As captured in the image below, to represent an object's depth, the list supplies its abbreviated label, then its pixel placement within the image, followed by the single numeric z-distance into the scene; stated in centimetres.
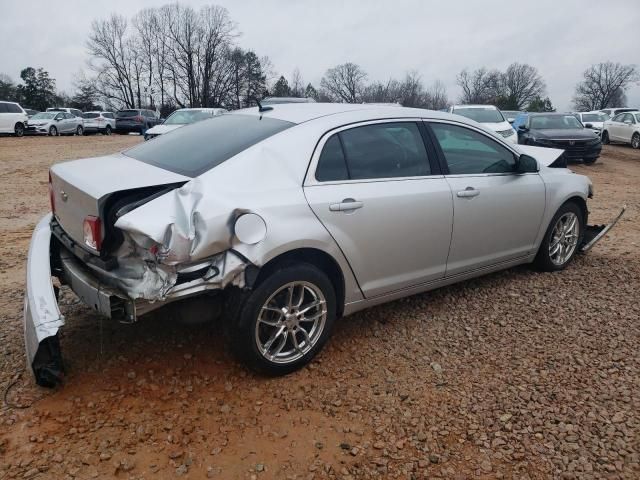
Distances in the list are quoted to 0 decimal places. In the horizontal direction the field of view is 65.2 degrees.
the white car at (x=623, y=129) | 1985
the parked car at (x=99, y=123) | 3088
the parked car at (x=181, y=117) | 1387
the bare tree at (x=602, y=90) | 7562
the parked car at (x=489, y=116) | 1270
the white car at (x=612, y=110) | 2728
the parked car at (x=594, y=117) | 2413
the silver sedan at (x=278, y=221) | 259
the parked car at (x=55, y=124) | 2567
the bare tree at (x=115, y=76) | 6644
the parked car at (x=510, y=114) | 2580
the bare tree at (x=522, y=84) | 8050
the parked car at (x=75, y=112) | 3295
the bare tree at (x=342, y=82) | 8297
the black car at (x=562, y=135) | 1384
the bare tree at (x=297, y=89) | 7535
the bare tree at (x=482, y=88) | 7944
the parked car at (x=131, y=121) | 3138
